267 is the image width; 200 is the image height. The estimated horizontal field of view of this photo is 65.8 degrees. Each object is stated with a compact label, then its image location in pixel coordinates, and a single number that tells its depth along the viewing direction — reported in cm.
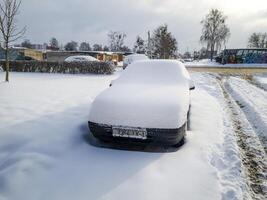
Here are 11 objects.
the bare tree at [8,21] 1021
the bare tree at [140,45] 4711
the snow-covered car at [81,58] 1987
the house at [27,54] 2878
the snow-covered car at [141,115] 332
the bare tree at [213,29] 3952
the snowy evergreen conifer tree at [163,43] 2962
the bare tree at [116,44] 5044
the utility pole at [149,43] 3306
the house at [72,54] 2634
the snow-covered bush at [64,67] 1449
